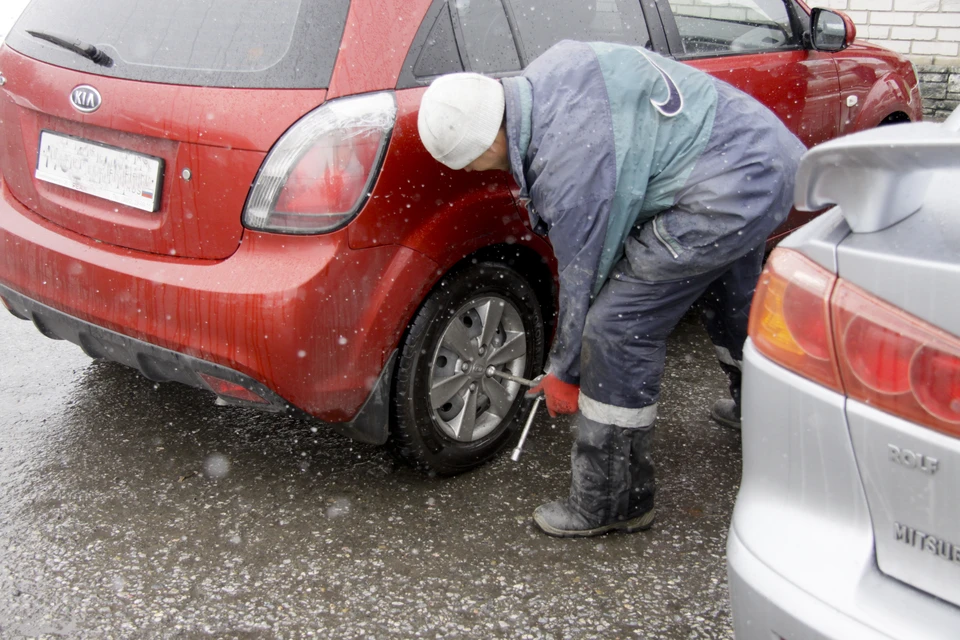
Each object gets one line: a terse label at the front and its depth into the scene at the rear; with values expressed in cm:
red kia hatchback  226
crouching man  212
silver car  127
